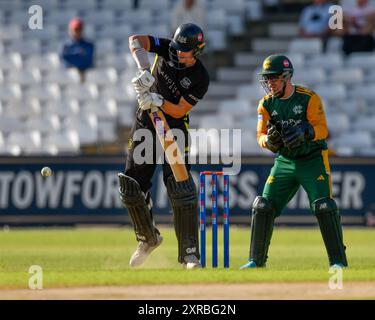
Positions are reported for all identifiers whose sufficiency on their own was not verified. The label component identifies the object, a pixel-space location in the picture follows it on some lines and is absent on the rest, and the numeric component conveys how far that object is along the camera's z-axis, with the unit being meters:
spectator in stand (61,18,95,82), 22.05
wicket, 11.26
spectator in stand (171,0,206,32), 21.27
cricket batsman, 10.95
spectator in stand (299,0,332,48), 21.70
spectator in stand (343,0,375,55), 21.23
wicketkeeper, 10.72
